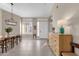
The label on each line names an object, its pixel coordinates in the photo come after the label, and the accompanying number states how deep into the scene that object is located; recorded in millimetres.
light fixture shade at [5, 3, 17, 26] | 4795
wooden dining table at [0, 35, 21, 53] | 2887
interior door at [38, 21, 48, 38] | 6796
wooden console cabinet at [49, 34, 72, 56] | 2125
